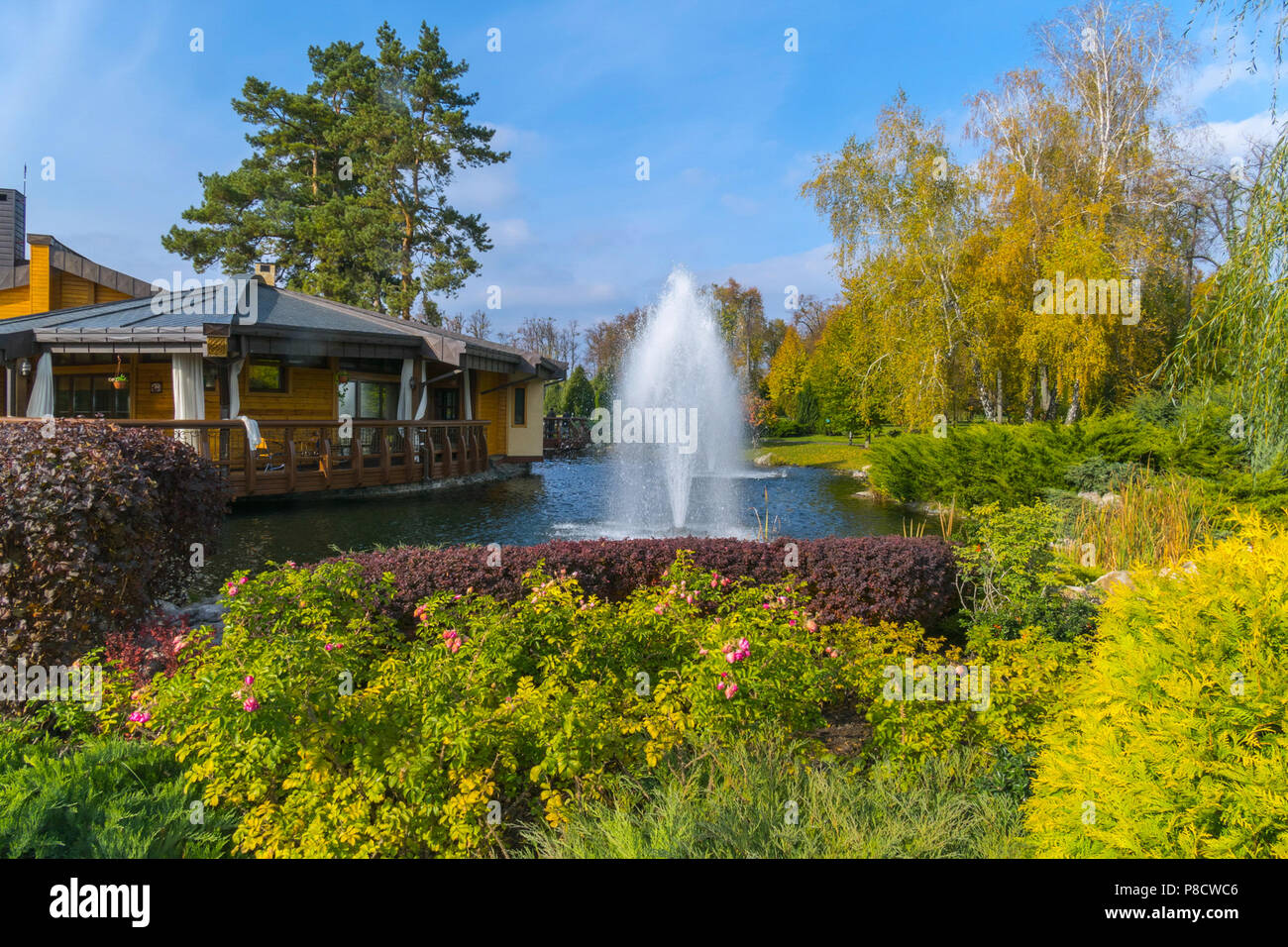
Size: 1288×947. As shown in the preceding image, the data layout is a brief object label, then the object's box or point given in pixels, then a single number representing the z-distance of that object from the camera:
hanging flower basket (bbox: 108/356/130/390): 15.30
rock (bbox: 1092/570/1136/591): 6.13
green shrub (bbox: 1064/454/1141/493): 11.34
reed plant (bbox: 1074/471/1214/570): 7.49
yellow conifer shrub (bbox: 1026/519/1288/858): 1.89
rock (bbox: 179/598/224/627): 5.85
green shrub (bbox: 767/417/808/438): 39.84
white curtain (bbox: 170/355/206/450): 14.21
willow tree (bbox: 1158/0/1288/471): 4.79
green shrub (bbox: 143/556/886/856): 2.54
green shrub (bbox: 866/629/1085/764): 3.26
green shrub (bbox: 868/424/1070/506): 12.85
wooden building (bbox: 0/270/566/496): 13.76
